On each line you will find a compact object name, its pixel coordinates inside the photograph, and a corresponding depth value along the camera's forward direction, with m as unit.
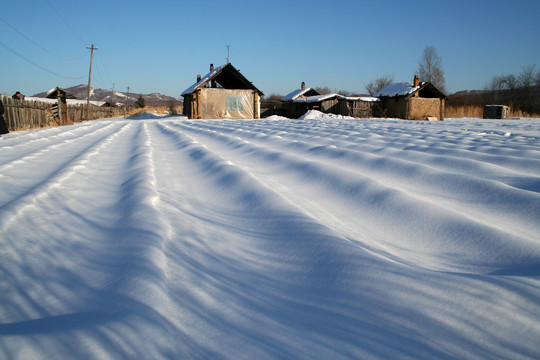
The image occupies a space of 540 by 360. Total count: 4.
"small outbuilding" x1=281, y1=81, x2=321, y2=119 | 29.50
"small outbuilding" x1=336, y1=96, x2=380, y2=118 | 25.38
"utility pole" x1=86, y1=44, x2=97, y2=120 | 25.61
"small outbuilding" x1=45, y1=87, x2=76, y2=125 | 16.60
